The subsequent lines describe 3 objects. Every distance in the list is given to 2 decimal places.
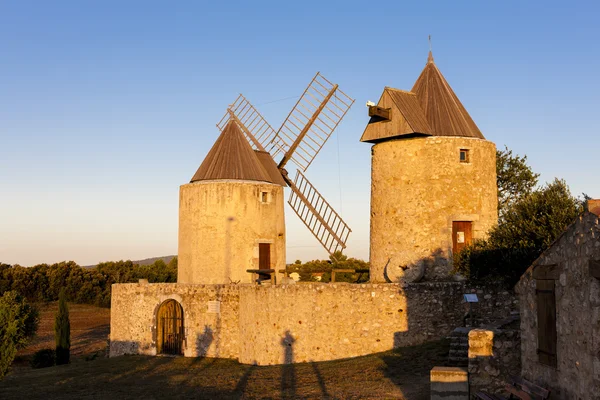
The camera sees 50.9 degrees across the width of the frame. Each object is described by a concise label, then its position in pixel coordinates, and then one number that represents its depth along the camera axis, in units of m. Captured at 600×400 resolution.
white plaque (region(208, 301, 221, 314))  19.17
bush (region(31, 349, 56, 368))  22.84
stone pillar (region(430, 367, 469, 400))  10.00
